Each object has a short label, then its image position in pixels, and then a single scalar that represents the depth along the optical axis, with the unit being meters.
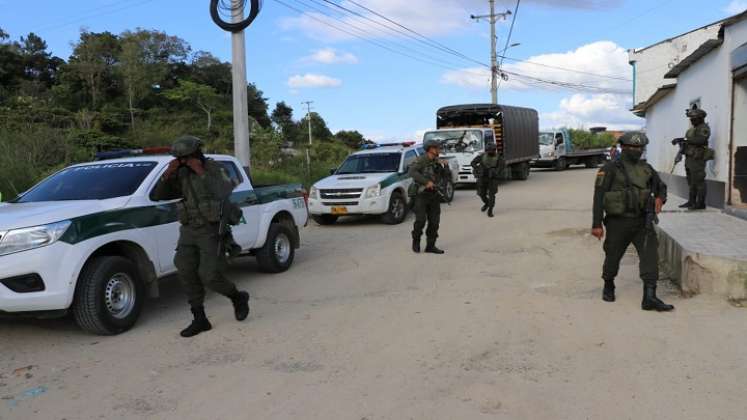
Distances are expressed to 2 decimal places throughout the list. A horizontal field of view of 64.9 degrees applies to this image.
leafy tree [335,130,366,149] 78.75
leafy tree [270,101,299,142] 77.15
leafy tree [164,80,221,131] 68.06
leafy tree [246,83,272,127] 84.88
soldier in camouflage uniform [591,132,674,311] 5.35
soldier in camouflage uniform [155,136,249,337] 4.97
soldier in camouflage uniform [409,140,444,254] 8.56
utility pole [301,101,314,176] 19.97
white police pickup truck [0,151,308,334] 4.63
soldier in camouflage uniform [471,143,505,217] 12.88
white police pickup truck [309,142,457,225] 11.91
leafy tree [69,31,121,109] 67.56
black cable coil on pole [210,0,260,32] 11.35
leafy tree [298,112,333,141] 77.14
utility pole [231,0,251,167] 11.59
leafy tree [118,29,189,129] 69.56
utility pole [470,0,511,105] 35.44
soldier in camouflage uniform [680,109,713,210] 9.67
